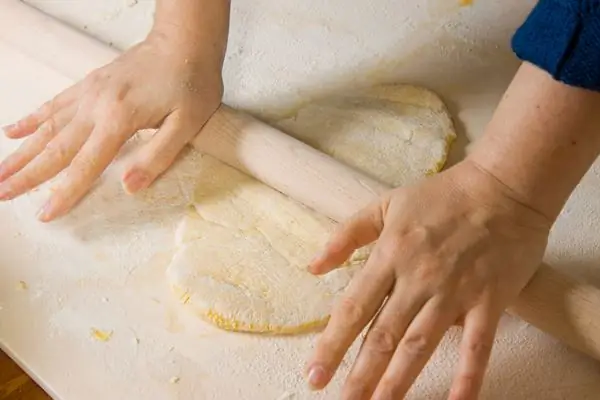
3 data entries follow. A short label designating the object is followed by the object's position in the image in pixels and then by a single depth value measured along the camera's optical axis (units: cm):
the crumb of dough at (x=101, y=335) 87
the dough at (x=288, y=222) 88
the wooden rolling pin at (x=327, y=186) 85
